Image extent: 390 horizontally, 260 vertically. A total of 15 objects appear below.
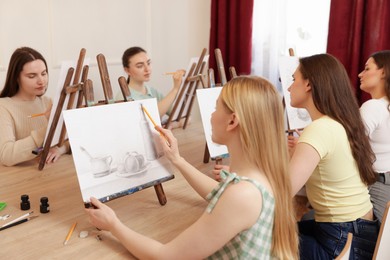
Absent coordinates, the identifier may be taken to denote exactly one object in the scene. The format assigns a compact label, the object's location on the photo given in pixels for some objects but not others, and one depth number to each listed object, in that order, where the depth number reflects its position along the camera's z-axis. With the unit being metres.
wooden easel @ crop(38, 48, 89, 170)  1.92
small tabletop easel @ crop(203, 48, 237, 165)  2.25
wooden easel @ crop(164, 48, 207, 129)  2.66
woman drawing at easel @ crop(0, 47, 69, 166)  2.02
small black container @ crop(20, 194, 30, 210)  1.51
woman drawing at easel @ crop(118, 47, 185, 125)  2.52
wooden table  1.24
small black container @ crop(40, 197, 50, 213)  1.48
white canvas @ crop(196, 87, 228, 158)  1.95
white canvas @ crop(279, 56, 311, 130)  2.42
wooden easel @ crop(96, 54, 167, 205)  1.58
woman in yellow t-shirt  1.32
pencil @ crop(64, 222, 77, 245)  1.29
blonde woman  0.94
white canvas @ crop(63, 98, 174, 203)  1.37
